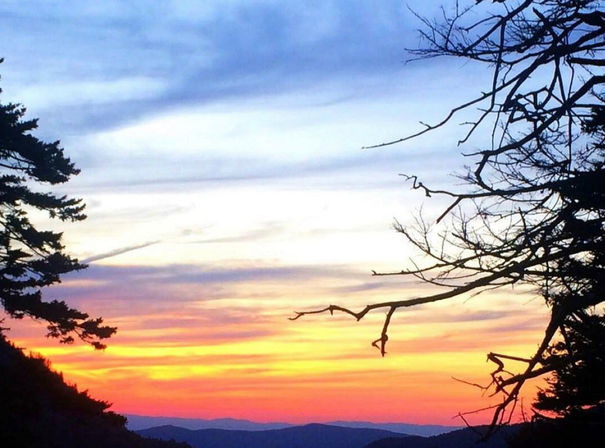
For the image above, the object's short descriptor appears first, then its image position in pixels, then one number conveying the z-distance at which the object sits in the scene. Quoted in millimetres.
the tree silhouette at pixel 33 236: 33344
